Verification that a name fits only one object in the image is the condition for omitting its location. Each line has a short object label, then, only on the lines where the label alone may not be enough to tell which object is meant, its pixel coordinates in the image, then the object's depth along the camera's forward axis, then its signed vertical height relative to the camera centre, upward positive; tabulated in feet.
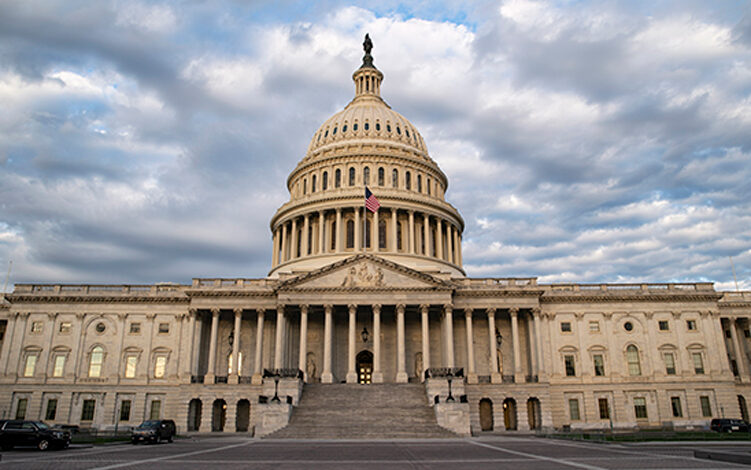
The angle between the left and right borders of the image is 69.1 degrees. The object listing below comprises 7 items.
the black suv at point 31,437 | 86.22 -7.98
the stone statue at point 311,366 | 183.07 +5.68
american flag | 194.08 +62.68
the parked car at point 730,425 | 137.30 -11.01
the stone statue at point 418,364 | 182.28 +6.06
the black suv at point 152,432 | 104.78 -9.09
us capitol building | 171.83 +12.05
